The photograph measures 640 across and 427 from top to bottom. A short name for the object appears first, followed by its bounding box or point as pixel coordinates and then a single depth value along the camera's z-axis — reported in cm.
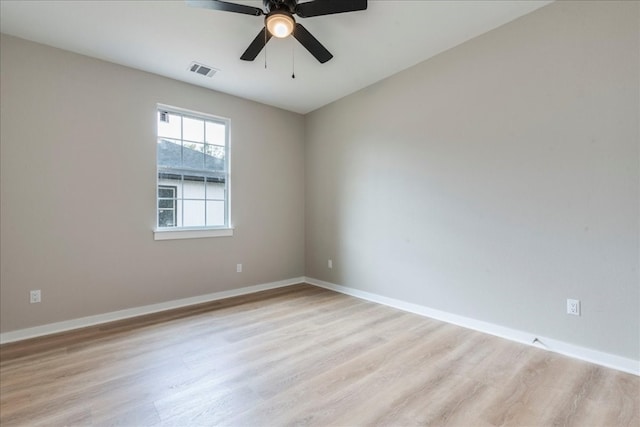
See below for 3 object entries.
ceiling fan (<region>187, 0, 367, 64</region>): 204
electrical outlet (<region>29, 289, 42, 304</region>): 278
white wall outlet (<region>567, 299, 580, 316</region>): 241
